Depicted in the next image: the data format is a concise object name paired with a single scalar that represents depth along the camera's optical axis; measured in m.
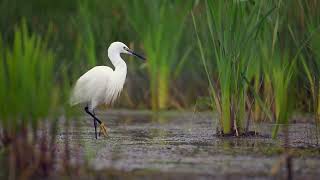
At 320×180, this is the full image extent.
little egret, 17.34
